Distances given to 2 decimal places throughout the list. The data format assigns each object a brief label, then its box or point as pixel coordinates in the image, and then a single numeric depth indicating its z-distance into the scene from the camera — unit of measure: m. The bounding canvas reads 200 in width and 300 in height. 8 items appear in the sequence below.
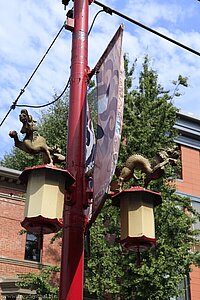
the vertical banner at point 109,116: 3.96
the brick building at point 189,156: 23.23
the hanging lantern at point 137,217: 4.53
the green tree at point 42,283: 15.98
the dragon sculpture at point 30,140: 4.58
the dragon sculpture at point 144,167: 4.87
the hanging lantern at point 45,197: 4.03
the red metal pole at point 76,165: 4.27
